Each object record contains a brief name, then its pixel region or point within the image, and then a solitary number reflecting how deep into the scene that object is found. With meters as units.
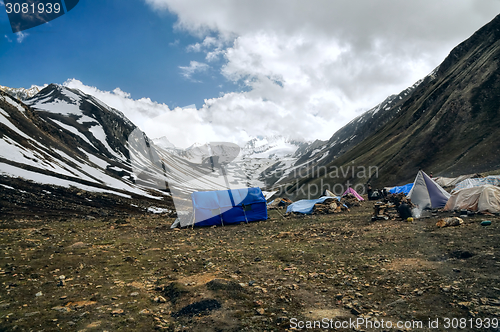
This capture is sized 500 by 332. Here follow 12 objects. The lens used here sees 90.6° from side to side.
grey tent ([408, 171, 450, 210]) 20.39
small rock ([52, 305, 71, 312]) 6.46
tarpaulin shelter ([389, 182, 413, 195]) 32.54
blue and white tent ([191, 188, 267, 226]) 23.47
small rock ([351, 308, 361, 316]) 6.12
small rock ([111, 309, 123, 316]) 6.35
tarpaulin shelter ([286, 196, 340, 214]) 27.68
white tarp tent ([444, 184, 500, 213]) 15.64
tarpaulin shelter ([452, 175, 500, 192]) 24.45
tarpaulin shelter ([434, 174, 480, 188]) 30.59
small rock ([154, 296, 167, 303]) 7.16
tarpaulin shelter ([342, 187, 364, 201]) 36.74
